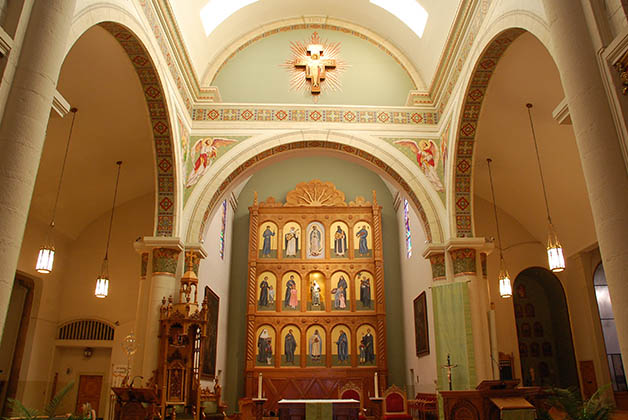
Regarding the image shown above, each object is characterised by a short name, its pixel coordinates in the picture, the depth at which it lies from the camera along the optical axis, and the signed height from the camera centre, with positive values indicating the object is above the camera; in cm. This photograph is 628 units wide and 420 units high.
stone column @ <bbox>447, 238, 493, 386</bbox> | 943 +197
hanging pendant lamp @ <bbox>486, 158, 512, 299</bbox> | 1042 +222
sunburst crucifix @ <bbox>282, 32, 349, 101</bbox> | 1210 +717
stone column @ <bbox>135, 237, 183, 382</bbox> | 937 +203
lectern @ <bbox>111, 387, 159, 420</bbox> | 807 +0
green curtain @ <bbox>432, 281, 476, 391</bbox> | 941 +119
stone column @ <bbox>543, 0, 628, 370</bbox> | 426 +205
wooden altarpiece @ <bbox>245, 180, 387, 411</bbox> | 1614 +319
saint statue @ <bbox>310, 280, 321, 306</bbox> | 1700 +325
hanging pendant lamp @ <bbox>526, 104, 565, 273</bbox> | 815 +215
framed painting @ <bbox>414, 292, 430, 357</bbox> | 1378 +193
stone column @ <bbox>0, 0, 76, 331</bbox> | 421 +216
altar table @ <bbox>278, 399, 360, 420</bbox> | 1003 -11
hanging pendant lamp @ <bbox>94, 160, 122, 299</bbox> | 1033 +213
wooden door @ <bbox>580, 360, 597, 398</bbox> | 1157 +55
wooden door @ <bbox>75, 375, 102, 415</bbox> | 1248 +25
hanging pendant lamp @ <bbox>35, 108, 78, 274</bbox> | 851 +212
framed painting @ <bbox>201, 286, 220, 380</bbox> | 1345 +158
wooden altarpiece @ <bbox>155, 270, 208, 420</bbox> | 917 +77
